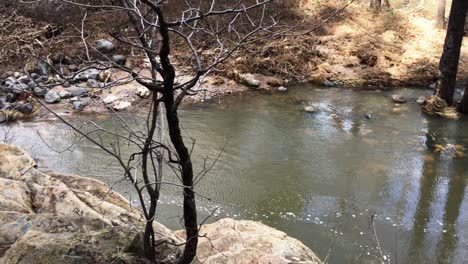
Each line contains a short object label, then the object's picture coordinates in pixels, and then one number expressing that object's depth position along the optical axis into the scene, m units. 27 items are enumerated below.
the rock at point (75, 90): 8.87
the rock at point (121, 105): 8.54
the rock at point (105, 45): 10.15
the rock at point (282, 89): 9.55
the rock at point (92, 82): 8.94
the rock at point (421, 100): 8.77
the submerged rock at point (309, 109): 8.52
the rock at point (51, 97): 8.65
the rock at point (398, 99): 8.87
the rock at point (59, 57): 9.79
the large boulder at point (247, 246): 3.32
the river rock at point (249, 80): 9.69
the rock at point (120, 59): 9.62
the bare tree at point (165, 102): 2.13
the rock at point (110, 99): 8.72
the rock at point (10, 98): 8.48
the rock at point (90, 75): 9.29
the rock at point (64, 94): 8.80
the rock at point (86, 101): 8.64
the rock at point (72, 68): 9.67
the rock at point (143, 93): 8.98
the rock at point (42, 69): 9.38
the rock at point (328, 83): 9.85
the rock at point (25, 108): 8.17
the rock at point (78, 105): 8.48
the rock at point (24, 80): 8.85
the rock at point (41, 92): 8.86
